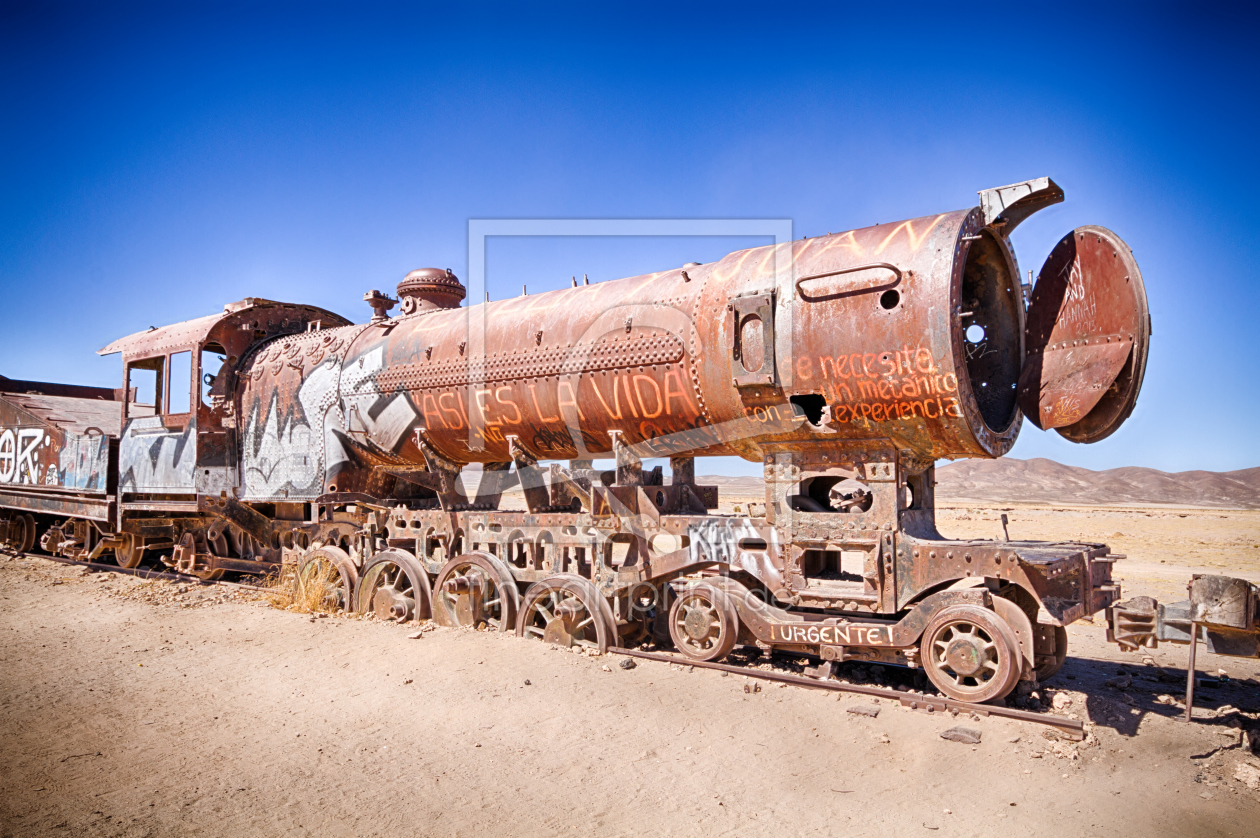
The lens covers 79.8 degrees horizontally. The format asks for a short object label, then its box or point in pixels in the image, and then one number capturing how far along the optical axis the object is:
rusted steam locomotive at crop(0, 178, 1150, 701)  5.51
